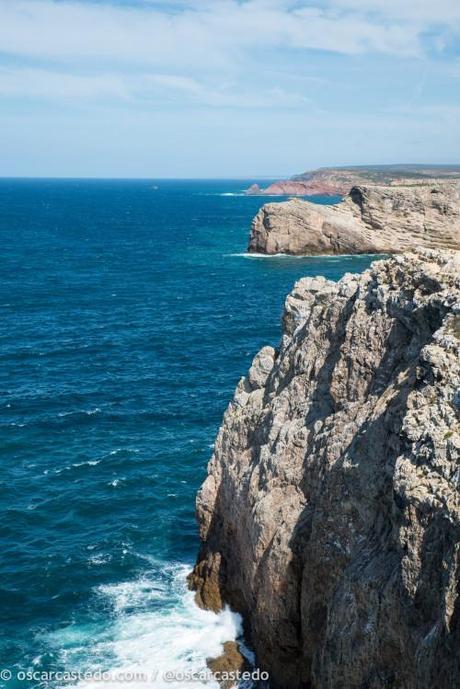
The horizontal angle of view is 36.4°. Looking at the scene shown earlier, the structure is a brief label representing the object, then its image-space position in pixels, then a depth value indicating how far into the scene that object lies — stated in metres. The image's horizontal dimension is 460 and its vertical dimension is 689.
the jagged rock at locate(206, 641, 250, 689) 31.14
